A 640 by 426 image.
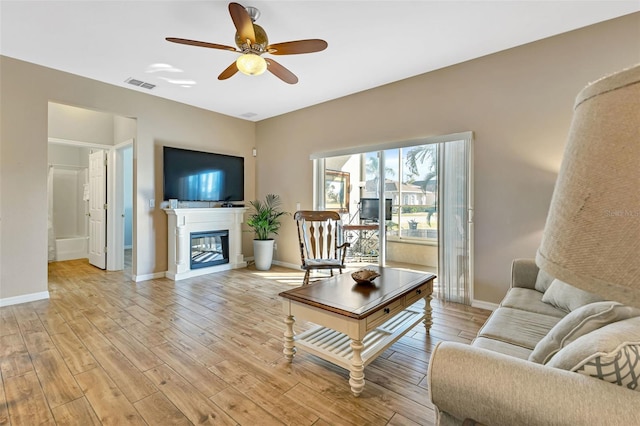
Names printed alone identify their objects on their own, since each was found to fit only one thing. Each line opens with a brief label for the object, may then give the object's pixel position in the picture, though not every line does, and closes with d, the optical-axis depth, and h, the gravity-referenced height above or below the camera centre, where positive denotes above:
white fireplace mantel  4.58 -0.31
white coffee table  1.87 -0.69
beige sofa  0.82 -0.51
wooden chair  4.20 -0.31
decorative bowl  2.45 -0.53
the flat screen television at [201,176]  4.72 +0.60
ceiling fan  2.38 +1.36
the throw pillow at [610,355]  0.85 -0.43
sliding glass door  3.49 +0.12
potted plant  5.20 -0.32
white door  5.21 +0.04
